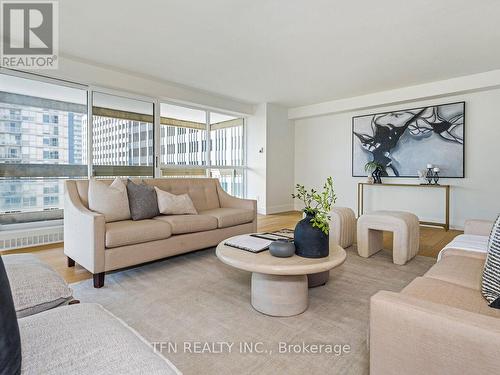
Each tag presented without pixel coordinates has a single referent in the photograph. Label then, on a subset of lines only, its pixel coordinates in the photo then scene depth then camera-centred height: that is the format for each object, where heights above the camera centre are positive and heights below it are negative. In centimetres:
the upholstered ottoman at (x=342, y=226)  316 -52
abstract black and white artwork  462 +77
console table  447 -29
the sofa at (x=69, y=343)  60 -44
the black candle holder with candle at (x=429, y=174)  479 +14
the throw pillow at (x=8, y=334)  57 -33
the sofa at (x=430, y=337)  72 -45
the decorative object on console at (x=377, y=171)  535 +21
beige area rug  135 -86
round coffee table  165 -64
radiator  331 -71
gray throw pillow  278 -21
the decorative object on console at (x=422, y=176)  481 +10
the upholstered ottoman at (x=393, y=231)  274 -53
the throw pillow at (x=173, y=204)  296 -25
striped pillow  109 -38
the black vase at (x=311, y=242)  177 -39
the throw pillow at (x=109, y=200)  260 -19
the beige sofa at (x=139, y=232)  222 -48
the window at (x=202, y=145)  511 +75
